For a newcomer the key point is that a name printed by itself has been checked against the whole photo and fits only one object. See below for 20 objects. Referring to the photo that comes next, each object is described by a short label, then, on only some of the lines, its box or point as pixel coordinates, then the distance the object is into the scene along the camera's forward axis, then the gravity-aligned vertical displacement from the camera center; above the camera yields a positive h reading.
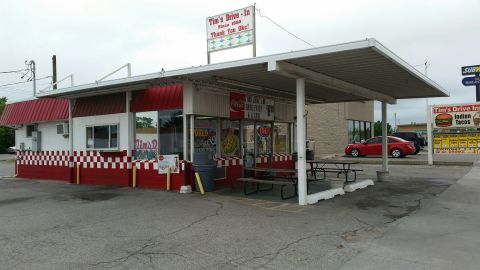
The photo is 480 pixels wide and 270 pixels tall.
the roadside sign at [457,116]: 20.08 +1.34
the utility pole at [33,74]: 38.31 +6.84
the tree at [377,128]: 67.19 +2.69
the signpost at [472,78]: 23.56 +3.67
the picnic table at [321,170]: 12.88 -0.83
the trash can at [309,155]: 15.99 -0.38
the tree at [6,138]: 52.22 +1.36
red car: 26.67 -0.25
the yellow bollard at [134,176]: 12.70 -0.87
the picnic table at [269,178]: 10.31 -0.95
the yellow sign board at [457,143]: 20.53 -0.01
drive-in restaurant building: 9.53 +1.05
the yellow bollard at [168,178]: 11.74 -0.88
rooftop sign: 13.48 +3.87
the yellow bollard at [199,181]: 11.22 -0.92
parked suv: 33.59 +0.61
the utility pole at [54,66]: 36.78 +7.19
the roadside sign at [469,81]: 23.69 +3.49
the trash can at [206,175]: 11.23 -0.76
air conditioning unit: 15.07 +0.68
